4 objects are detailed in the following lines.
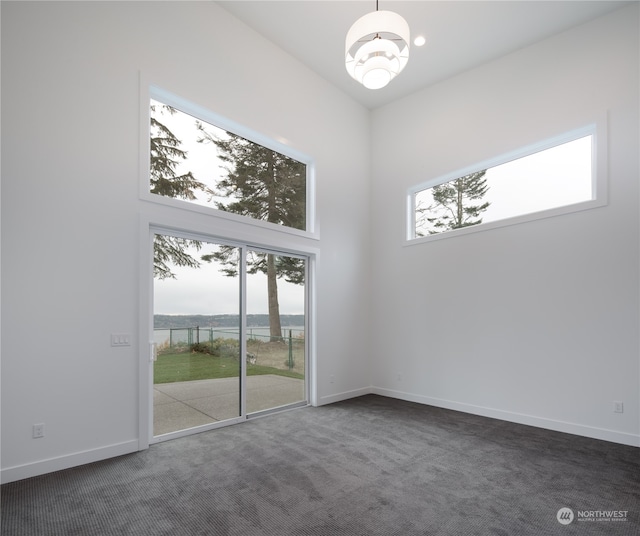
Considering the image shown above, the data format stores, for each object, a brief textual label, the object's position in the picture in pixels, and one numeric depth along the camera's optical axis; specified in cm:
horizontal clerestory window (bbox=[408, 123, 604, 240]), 418
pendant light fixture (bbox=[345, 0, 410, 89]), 290
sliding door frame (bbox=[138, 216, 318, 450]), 348
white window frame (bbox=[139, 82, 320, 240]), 362
